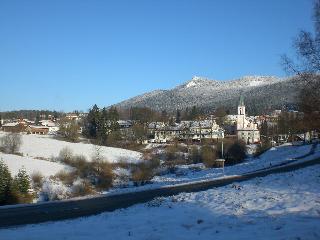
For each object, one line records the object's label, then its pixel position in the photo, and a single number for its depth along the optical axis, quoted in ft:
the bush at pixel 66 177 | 126.44
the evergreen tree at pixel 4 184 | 85.10
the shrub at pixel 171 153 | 196.23
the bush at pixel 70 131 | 251.75
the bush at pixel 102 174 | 129.42
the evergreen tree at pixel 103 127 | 263.04
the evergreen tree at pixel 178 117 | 432.77
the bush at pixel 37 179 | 116.02
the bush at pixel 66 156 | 159.87
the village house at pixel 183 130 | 312.95
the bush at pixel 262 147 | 183.10
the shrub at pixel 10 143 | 173.20
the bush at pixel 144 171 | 136.66
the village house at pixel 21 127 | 306.25
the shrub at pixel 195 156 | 189.13
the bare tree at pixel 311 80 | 51.30
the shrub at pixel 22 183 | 94.01
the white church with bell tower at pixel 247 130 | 337.87
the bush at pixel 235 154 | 176.67
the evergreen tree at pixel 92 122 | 265.94
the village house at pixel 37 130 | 345.13
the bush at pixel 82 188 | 105.94
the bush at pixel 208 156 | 172.41
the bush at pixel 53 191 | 103.48
